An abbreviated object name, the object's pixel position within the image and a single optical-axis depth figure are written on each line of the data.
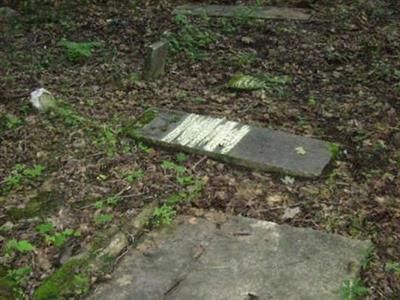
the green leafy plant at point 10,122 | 5.31
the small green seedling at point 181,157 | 4.79
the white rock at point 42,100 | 5.59
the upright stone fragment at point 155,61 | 6.29
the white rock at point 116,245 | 3.71
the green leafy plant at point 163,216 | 4.01
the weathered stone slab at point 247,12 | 8.14
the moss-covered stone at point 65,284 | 3.38
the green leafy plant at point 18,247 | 3.82
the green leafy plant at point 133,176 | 4.53
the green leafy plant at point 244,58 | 6.76
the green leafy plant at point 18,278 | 3.47
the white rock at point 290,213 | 4.08
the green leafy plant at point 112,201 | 4.26
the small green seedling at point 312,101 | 5.72
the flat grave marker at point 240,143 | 4.58
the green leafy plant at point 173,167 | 4.61
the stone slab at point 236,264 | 3.30
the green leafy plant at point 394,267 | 3.56
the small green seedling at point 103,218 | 4.07
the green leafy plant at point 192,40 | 7.11
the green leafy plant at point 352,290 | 3.20
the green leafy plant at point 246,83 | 6.04
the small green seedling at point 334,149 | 4.72
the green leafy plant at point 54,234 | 3.90
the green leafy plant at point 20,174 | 4.54
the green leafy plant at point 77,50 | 6.86
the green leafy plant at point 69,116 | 5.37
